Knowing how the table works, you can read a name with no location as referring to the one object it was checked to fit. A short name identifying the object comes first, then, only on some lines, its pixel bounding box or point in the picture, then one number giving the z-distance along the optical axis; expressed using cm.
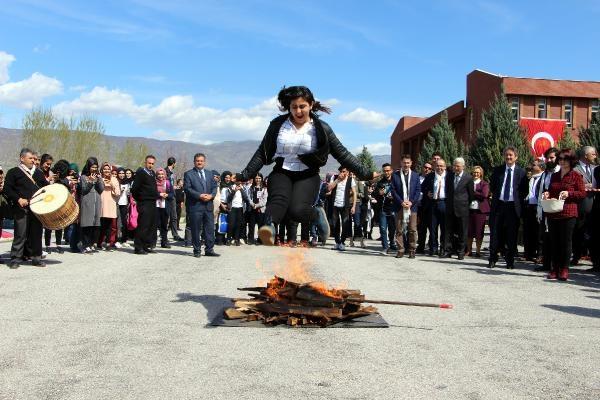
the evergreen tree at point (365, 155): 8742
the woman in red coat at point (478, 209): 1424
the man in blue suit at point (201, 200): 1330
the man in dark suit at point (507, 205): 1135
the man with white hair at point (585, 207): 1118
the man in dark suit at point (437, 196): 1388
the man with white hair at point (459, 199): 1349
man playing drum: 1043
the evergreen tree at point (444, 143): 5394
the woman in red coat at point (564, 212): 982
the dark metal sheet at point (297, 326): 589
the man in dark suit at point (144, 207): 1338
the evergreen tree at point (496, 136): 4394
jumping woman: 652
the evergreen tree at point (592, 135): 3538
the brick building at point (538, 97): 5512
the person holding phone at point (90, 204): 1291
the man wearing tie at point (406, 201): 1336
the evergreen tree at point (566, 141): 4091
